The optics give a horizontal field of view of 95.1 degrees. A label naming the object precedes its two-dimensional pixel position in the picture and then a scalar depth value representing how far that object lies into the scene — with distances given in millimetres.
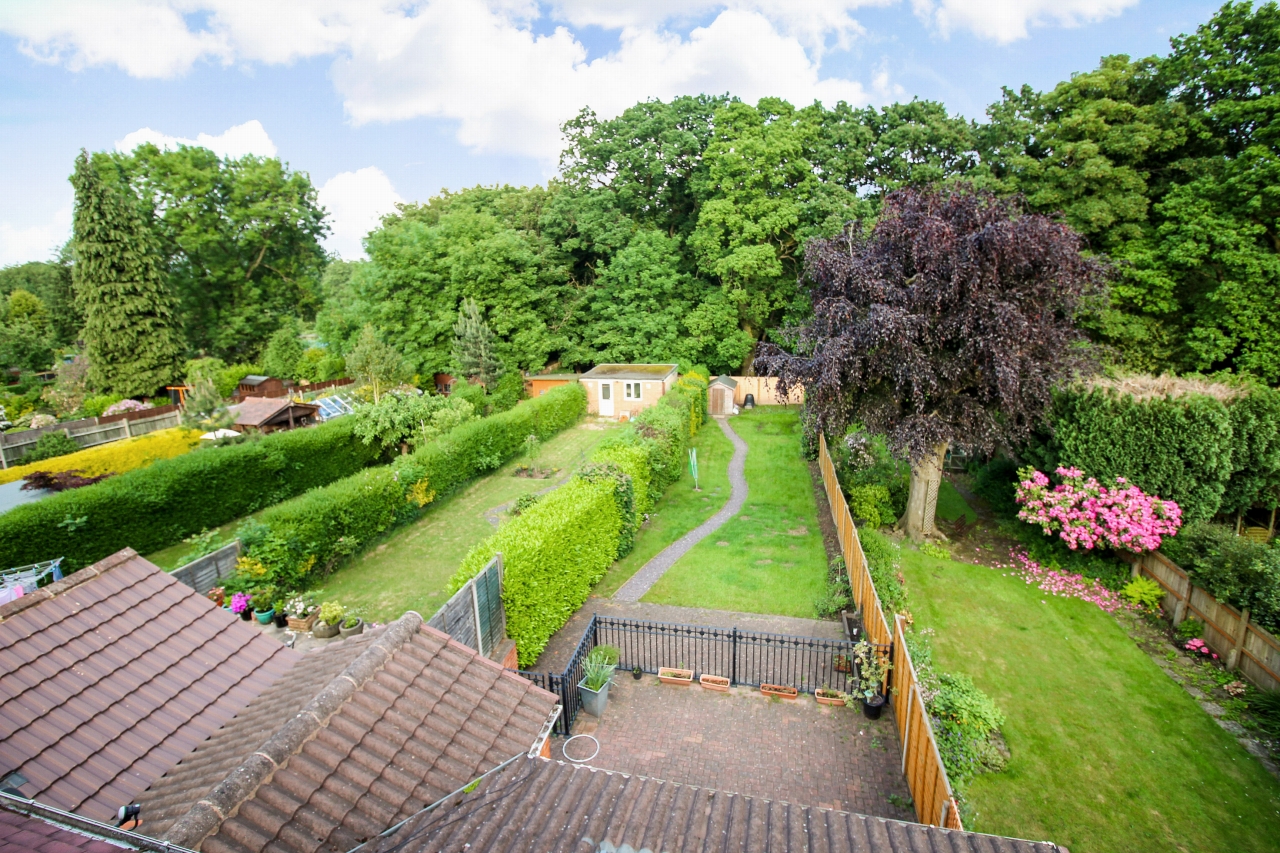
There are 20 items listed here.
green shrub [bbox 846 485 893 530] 16297
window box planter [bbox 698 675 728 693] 10344
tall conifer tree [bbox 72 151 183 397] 34562
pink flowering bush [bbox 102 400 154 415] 31219
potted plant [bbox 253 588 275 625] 11570
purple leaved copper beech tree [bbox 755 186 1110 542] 12550
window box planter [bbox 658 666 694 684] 10531
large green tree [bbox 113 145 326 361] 41844
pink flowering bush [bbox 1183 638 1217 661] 11196
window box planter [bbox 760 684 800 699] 10156
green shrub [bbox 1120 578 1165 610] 12867
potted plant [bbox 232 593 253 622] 11477
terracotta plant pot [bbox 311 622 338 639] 10773
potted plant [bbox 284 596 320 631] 11242
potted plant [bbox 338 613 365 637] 11031
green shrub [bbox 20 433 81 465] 24111
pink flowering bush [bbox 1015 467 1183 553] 12812
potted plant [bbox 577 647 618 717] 9703
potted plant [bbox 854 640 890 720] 9500
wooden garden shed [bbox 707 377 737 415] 33188
